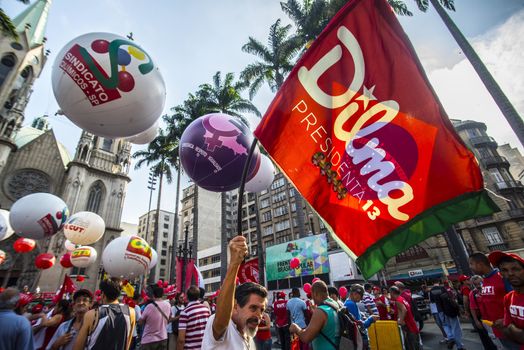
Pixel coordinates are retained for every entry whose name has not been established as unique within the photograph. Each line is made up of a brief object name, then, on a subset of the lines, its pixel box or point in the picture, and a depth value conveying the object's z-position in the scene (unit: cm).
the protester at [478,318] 480
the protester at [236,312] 172
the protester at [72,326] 378
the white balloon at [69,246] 1488
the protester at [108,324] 317
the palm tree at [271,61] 2055
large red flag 244
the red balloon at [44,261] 1073
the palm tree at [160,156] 2525
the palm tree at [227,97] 2225
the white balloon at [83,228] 1094
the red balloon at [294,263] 1491
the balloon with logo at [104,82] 363
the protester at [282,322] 845
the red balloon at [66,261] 1104
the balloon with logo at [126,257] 848
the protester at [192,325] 439
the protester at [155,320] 522
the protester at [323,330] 335
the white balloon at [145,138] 766
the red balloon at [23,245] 1128
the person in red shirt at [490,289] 390
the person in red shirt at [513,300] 264
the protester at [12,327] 322
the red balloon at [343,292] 1010
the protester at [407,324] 642
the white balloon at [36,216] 846
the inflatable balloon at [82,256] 1148
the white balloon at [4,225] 1019
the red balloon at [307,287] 1097
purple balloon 370
